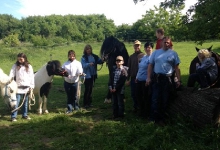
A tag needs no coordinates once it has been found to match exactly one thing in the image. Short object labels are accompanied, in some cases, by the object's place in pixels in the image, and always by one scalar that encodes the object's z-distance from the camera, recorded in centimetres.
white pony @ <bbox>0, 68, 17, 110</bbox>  564
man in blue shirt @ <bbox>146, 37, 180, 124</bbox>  456
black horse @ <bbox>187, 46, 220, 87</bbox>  477
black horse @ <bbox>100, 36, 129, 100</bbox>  695
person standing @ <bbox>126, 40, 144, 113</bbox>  578
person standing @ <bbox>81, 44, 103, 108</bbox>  681
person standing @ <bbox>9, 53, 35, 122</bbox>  581
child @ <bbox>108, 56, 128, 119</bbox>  538
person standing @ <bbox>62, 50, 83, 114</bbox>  643
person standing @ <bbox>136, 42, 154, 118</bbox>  528
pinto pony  655
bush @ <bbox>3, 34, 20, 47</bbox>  3826
